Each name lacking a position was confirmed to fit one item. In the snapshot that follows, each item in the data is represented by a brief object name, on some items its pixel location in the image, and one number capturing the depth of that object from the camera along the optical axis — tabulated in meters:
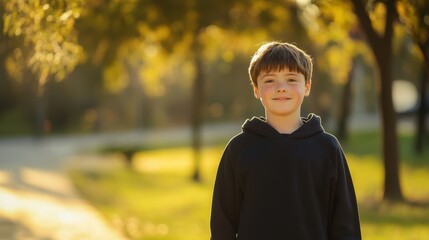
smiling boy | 3.49
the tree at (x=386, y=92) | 13.21
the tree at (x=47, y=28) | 6.52
